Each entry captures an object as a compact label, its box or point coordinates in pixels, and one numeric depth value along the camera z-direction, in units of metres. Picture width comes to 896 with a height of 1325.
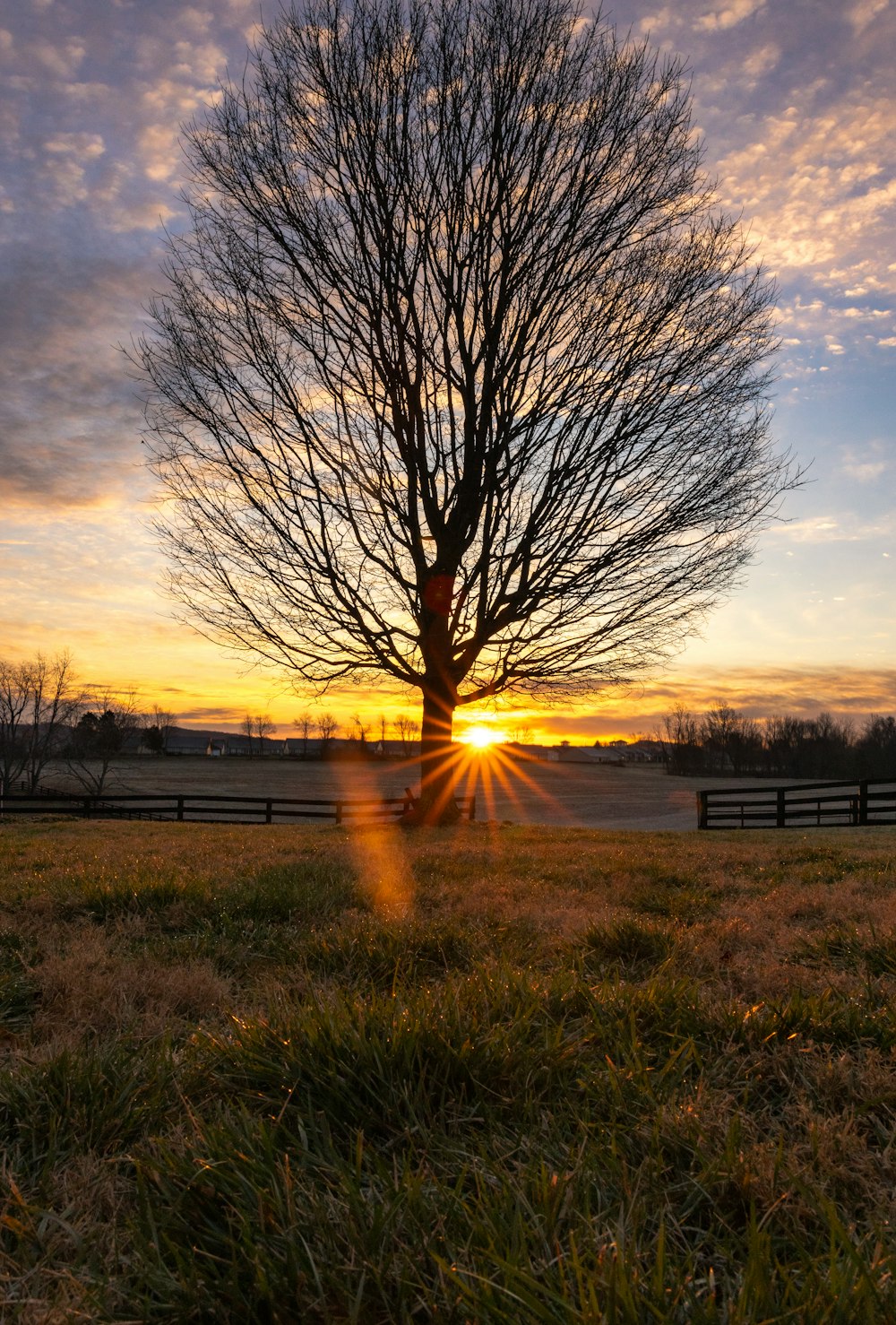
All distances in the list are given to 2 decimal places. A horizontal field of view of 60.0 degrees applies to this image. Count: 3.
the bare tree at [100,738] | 67.12
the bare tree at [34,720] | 59.62
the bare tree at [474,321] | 12.99
